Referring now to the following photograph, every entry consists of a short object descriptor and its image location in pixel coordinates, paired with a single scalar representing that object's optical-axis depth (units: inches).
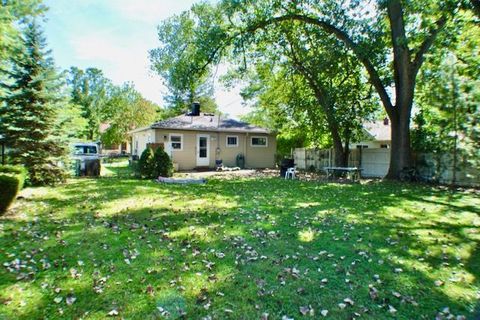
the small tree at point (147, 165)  528.1
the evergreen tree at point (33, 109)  390.9
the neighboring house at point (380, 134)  1057.5
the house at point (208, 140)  718.5
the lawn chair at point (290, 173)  578.6
